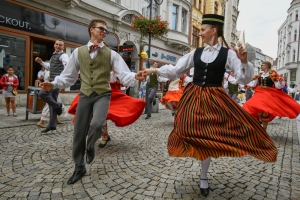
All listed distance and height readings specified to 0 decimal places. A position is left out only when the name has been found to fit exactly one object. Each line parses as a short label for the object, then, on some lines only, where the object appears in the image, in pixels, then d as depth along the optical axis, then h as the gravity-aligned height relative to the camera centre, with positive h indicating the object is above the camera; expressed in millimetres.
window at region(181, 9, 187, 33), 21859 +6342
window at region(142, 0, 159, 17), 17509 +5858
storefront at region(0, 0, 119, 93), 9398 +2128
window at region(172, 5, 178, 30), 20531 +6414
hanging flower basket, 9852 +2650
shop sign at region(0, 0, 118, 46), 9305 +2738
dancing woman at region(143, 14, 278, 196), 2479 -238
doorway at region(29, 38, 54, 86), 10695 +1657
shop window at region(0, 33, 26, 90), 9445 +1257
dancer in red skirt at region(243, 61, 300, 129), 5648 -94
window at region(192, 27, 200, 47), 24989 +5769
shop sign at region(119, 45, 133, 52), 13852 +2438
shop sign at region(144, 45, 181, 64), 18734 +2980
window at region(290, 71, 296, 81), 46206 +3979
